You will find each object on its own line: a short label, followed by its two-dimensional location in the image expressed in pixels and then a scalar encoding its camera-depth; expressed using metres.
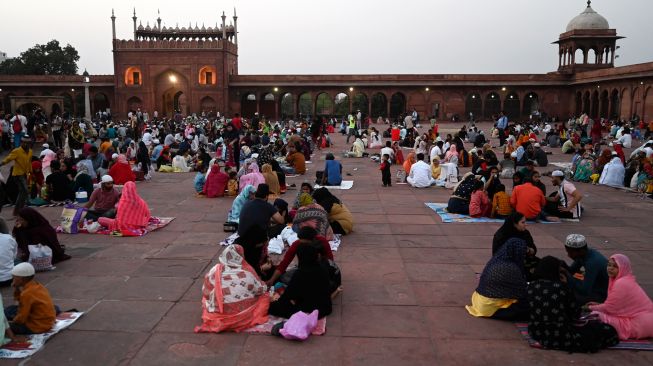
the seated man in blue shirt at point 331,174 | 11.60
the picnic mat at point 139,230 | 7.36
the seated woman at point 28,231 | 5.81
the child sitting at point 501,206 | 8.28
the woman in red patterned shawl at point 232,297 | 4.39
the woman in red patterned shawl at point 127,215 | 7.45
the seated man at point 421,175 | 11.53
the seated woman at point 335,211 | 7.21
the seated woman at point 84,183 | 9.30
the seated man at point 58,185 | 9.51
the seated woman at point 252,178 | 9.55
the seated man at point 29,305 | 4.16
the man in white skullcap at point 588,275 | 4.67
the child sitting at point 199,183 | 10.65
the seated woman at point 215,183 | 10.29
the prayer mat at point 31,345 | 3.94
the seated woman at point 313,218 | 6.27
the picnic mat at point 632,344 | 4.06
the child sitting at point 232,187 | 10.43
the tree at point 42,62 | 49.88
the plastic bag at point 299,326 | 4.17
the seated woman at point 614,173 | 11.53
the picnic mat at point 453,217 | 8.23
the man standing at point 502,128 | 20.62
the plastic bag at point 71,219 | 7.47
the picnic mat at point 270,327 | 4.34
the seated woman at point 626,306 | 4.18
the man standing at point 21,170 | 9.10
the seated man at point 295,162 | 13.25
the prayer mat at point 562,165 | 14.38
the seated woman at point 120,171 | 10.27
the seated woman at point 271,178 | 9.79
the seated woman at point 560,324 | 4.02
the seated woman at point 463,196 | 8.67
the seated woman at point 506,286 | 4.52
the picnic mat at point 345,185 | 11.50
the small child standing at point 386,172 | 11.74
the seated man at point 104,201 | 7.71
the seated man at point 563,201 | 8.26
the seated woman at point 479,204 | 8.31
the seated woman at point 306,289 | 4.44
